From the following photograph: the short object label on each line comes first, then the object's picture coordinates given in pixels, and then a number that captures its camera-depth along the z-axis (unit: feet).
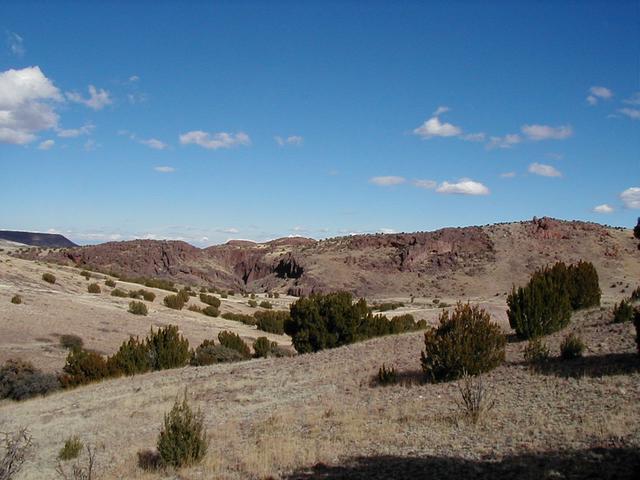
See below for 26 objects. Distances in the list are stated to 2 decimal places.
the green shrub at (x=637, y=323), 39.65
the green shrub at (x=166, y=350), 76.59
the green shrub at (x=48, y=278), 130.52
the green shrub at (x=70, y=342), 85.25
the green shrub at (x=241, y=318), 136.13
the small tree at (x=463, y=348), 44.04
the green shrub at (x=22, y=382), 64.49
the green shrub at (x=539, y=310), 55.77
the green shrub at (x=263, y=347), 87.88
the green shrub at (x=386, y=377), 47.09
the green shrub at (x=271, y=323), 125.59
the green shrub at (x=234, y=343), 91.15
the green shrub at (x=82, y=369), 68.24
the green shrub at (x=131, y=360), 73.31
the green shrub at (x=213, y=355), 76.07
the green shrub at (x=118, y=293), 132.87
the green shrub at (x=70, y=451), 38.93
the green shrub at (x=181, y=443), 32.73
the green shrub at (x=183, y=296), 143.05
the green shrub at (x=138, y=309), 112.88
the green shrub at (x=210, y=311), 135.74
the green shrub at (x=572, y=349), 44.06
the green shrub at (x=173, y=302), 136.05
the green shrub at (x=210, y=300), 150.09
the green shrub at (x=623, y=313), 53.52
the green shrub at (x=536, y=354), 45.06
